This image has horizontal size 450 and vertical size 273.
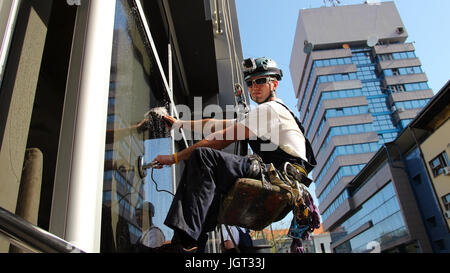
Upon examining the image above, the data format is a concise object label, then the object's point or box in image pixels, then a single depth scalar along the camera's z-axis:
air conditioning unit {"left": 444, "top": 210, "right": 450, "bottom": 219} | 32.22
